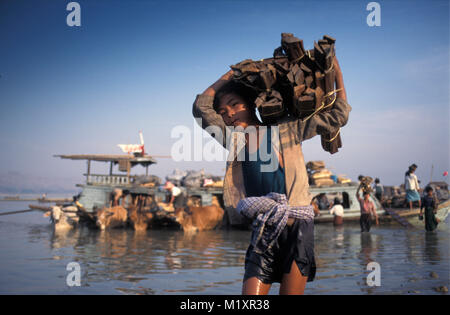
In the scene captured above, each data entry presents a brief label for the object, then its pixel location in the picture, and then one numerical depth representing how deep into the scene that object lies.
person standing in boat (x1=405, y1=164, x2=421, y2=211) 15.93
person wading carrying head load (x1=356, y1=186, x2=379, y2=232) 14.27
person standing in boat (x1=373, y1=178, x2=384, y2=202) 21.55
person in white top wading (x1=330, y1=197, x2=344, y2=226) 18.72
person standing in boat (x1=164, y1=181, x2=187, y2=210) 20.00
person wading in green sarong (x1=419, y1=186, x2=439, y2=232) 13.48
